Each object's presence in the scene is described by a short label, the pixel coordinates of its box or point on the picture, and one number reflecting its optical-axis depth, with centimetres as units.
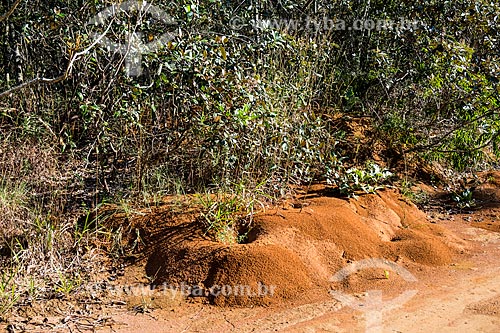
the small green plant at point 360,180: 549
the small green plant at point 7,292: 375
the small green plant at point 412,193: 630
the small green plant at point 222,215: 457
